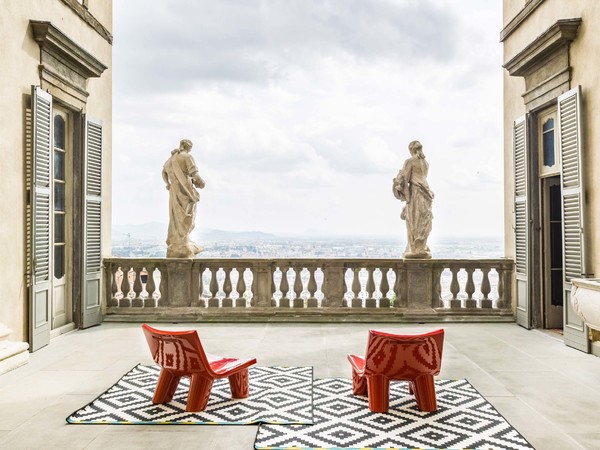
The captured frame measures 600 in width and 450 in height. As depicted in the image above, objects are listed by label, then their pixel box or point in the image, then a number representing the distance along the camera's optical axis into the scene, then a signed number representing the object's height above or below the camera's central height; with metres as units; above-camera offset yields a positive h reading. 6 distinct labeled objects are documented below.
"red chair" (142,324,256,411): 3.42 -0.91
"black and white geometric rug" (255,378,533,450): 2.97 -1.21
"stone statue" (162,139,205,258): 7.21 +0.58
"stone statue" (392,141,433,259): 7.14 +0.52
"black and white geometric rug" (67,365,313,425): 3.35 -1.19
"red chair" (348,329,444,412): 3.38 -0.86
